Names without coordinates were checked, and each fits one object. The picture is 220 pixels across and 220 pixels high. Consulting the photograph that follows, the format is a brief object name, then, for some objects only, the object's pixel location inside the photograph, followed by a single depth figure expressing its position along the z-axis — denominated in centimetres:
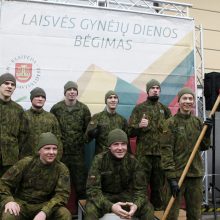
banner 525
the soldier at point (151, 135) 510
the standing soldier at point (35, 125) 464
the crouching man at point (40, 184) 373
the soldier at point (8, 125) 439
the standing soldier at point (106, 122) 498
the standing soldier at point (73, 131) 502
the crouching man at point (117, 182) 392
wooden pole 400
